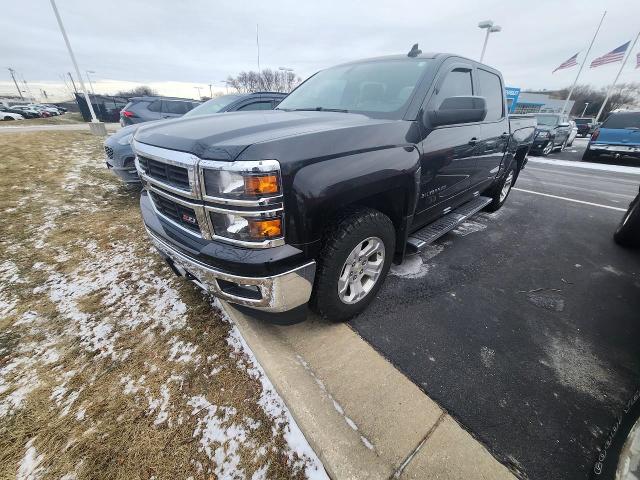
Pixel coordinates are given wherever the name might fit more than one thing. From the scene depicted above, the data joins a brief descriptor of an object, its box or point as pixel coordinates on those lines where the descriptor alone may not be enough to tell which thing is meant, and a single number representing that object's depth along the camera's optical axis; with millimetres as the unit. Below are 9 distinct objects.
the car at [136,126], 4543
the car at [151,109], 8008
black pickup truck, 1542
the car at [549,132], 11500
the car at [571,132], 15245
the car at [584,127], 27141
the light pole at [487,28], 13133
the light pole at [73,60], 12101
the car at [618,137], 10211
